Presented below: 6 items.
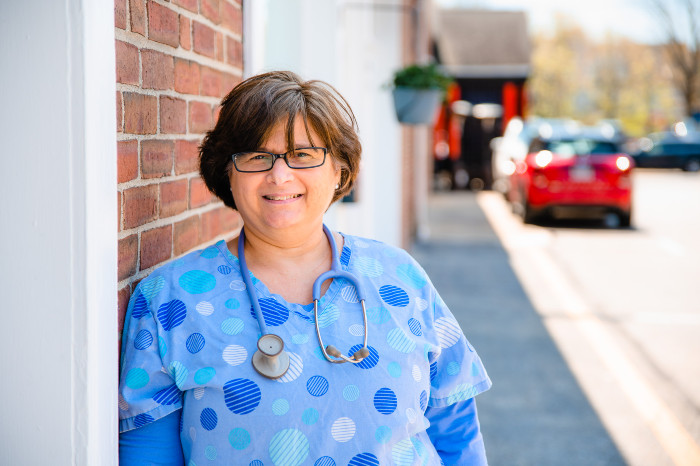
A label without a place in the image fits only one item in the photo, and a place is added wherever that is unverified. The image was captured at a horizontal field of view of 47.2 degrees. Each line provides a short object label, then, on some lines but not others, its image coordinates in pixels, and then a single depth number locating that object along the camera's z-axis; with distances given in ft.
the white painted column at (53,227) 4.28
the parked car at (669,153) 88.53
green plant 19.67
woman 5.00
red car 39.99
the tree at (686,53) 149.38
